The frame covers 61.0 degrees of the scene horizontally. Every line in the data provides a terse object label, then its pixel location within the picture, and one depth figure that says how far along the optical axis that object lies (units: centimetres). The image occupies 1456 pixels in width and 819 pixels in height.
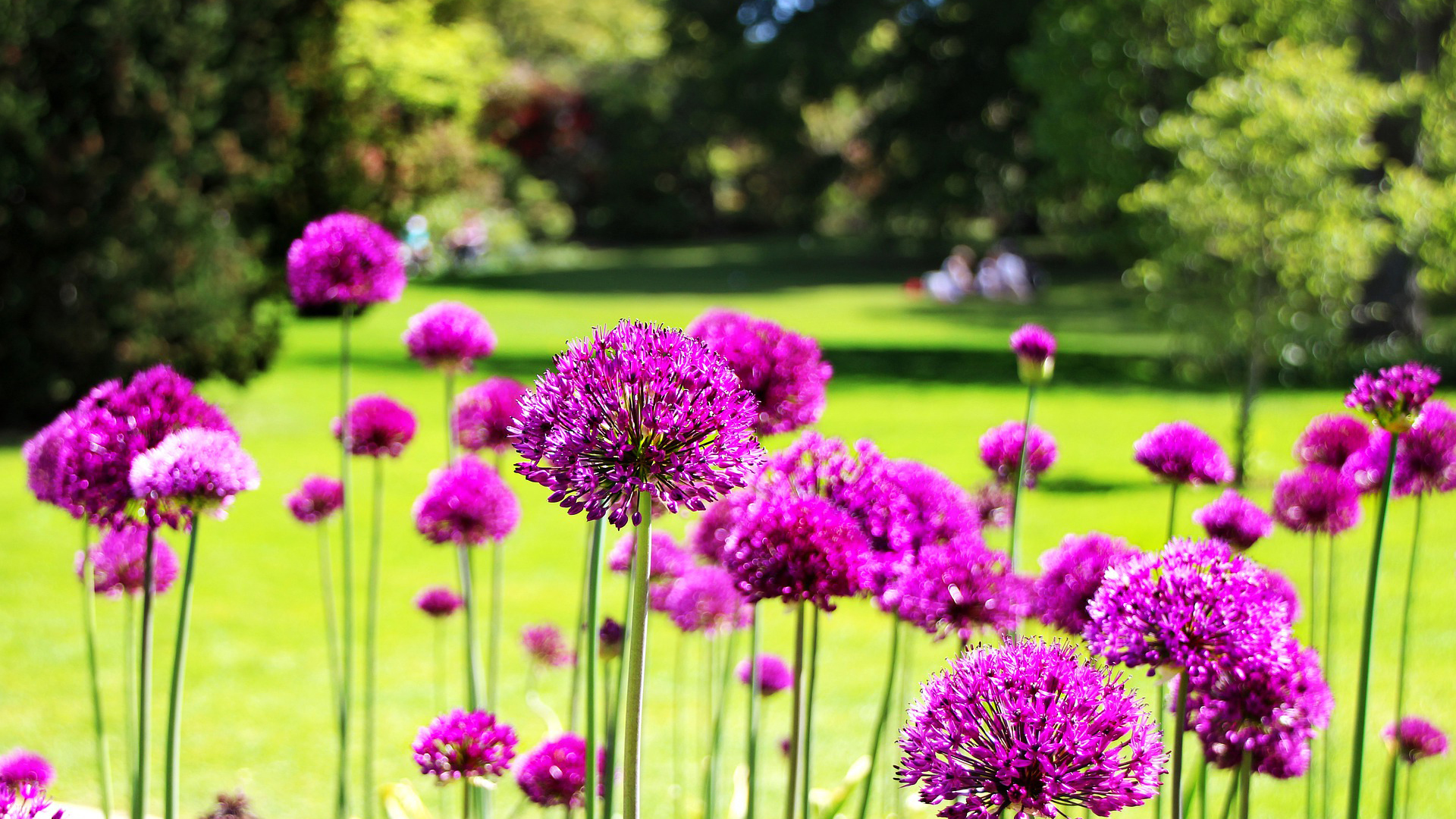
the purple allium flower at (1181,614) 153
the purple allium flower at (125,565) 267
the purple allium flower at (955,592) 199
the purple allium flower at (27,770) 212
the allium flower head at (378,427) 310
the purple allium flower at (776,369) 208
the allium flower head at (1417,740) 274
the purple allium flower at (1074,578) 206
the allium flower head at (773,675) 334
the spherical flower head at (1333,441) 300
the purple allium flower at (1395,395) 189
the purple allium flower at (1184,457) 251
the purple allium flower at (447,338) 307
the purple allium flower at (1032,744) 127
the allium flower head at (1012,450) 272
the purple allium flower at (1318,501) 273
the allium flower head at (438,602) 352
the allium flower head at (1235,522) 236
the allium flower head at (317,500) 342
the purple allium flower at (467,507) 267
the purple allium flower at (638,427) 139
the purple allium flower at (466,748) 200
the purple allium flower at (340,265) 290
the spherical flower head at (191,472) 185
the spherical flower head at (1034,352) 244
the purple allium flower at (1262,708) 175
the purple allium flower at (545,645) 345
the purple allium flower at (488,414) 292
